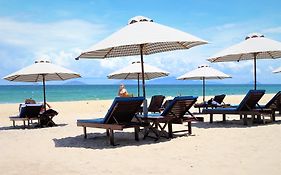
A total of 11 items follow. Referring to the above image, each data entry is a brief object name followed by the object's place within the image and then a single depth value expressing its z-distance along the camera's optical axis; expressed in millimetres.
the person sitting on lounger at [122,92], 9539
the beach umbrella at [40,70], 10727
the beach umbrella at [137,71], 12660
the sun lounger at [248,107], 8977
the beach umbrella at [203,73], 14176
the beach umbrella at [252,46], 9625
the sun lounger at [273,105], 9727
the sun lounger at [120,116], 6820
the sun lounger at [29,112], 10477
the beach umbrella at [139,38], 7012
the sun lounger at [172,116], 7453
